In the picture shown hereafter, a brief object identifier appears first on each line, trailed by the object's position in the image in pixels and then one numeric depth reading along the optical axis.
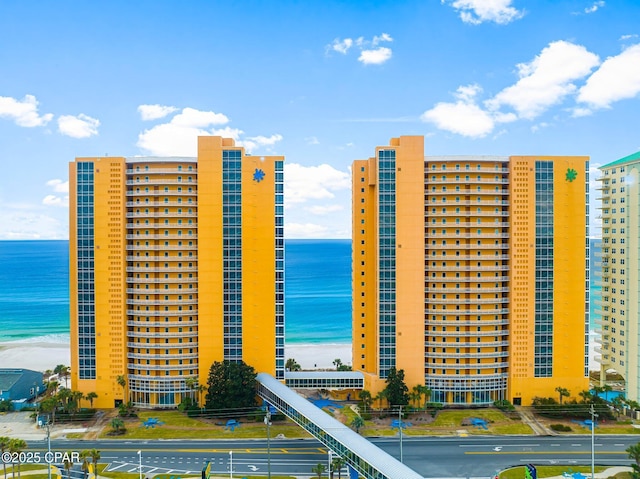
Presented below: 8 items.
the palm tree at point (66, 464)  49.62
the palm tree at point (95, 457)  49.94
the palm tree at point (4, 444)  49.92
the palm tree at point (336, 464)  48.81
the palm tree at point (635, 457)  48.88
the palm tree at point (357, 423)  64.34
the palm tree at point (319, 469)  47.50
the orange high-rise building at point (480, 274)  77.75
